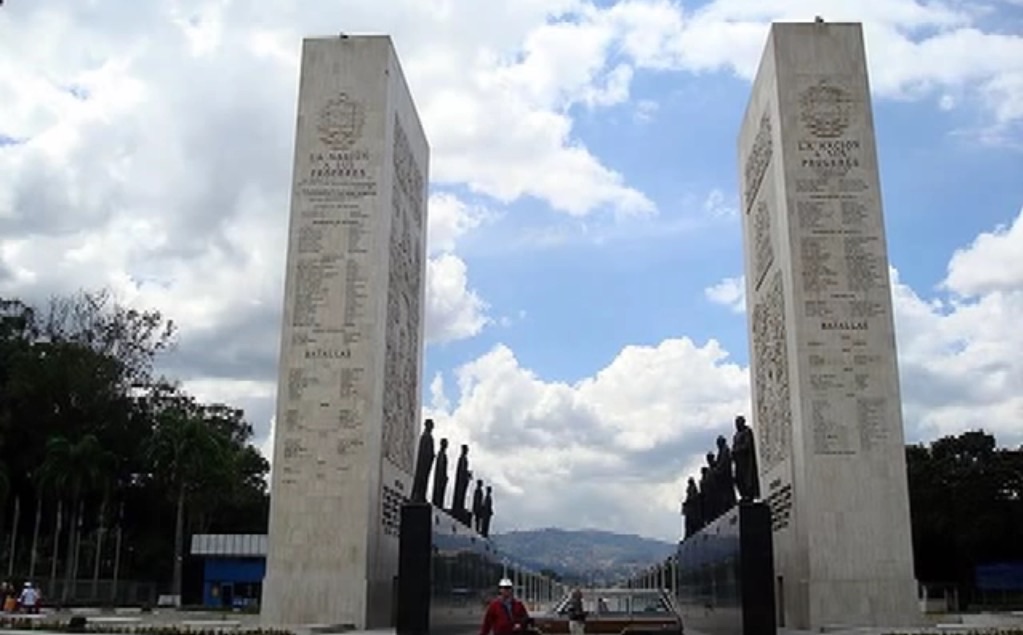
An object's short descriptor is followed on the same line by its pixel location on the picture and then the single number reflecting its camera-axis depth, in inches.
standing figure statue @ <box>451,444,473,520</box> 1219.9
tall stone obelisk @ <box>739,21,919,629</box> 1012.5
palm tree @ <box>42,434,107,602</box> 1760.6
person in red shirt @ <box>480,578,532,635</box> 371.6
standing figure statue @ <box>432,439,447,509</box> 991.6
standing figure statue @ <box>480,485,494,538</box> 1619.1
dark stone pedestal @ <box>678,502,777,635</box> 740.6
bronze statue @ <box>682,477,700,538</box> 1349.7
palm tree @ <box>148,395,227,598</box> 1878.7
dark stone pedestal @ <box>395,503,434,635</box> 794.8
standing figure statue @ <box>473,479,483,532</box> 1531.7
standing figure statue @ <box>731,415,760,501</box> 864.3
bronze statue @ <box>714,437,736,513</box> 995.6
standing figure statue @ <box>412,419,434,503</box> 856.9
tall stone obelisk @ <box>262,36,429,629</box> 1043.3
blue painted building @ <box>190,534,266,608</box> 2001.7
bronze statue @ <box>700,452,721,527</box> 1065.5
